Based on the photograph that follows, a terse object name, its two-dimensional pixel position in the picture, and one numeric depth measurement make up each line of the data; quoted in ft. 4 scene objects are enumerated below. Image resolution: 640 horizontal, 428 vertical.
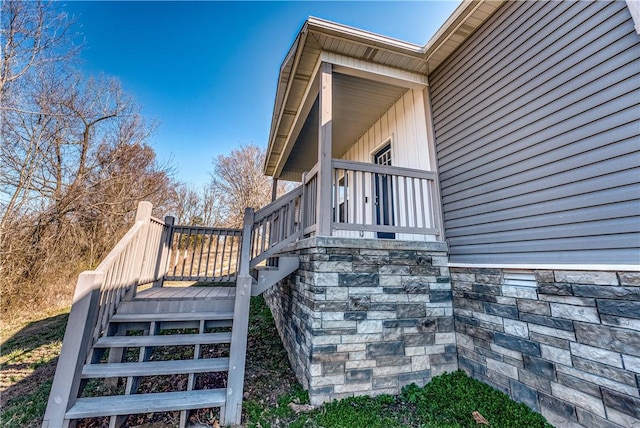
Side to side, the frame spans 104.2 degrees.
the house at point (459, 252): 6.28
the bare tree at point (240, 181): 50.44
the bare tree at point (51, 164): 19.29
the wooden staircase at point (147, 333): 6.78
